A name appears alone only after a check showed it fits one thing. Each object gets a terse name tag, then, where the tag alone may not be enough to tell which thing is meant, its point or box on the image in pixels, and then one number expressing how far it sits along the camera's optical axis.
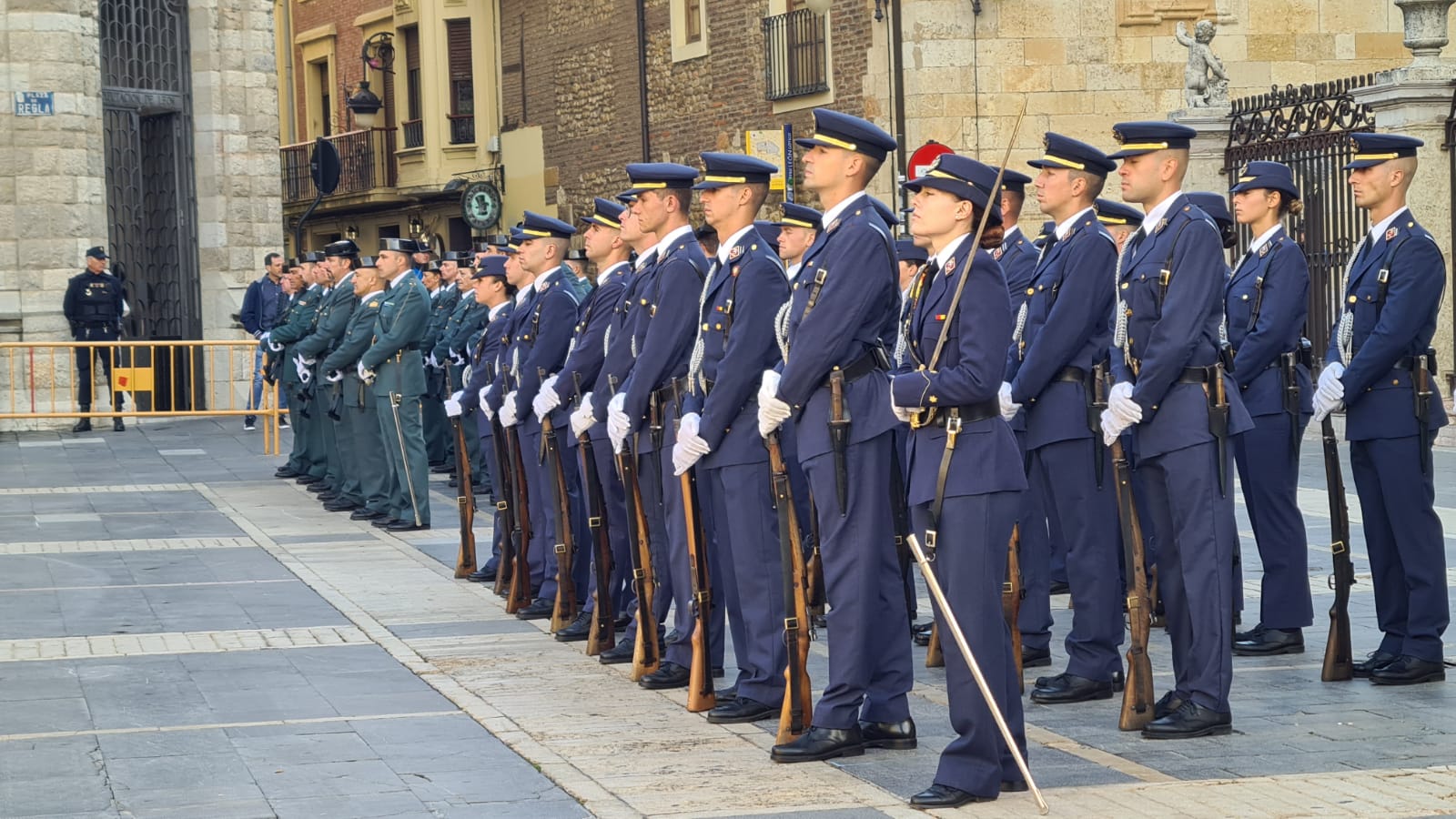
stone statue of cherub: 20.86
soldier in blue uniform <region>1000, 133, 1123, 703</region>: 8.18
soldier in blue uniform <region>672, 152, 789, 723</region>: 7.79
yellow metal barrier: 21.89
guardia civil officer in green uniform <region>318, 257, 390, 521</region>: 14.81
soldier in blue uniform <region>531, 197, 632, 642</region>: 9.55
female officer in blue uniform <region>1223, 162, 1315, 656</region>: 8.88
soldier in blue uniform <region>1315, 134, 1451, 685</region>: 8.25
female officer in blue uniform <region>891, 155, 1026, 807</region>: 6.41
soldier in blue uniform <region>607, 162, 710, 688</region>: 8.60
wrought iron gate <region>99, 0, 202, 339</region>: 26.00
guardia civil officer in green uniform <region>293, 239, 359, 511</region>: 15.59
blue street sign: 24.31
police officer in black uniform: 23.80
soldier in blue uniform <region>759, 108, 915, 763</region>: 7.06
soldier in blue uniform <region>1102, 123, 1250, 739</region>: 7.38
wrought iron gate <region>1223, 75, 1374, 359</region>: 18.52
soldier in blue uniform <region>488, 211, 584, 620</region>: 10.75
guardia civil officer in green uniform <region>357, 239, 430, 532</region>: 14.34
